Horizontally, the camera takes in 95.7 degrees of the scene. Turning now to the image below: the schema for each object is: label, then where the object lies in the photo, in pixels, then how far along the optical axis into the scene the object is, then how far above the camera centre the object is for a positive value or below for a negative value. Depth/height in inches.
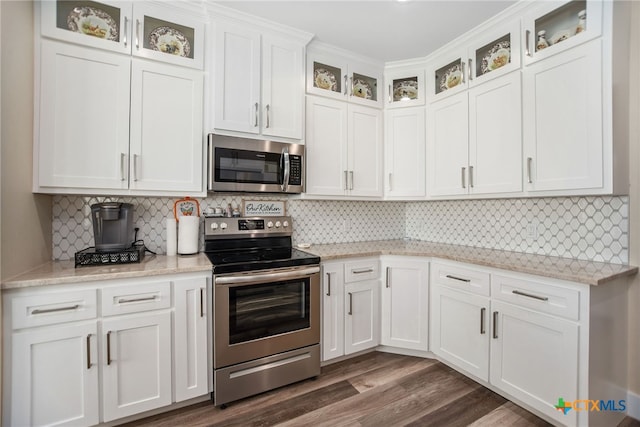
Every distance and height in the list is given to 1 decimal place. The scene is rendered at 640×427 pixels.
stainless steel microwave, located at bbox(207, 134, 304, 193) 84.2 +14.9
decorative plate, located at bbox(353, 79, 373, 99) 110.8 +48.5
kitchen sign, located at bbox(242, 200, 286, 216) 99.3 +2.1
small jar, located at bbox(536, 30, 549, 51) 76.9 +46.7
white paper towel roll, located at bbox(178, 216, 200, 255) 86.2 -6.2
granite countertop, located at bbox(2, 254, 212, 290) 58.2 -13.2
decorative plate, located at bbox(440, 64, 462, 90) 100.4 +48.8
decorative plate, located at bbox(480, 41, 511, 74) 86.1 +48.6
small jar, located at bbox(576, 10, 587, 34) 68.7 +46.5
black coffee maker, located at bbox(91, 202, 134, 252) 74.0 -3.3
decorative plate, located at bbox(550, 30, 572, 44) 72.3 +45.7
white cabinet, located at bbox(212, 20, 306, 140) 85.2 +41.2
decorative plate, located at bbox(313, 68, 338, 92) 102.9 +48.5
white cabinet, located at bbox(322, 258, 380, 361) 91.5 -30.5
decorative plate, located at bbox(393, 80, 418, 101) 114.0 +49.5
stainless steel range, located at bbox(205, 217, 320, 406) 73.7 -28.1
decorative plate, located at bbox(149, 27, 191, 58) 79.1 +47.8
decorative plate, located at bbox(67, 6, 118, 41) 70.6 +47.4
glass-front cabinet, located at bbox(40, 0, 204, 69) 69.2 +47.9
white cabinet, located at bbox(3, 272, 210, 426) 57.8 -30.1
